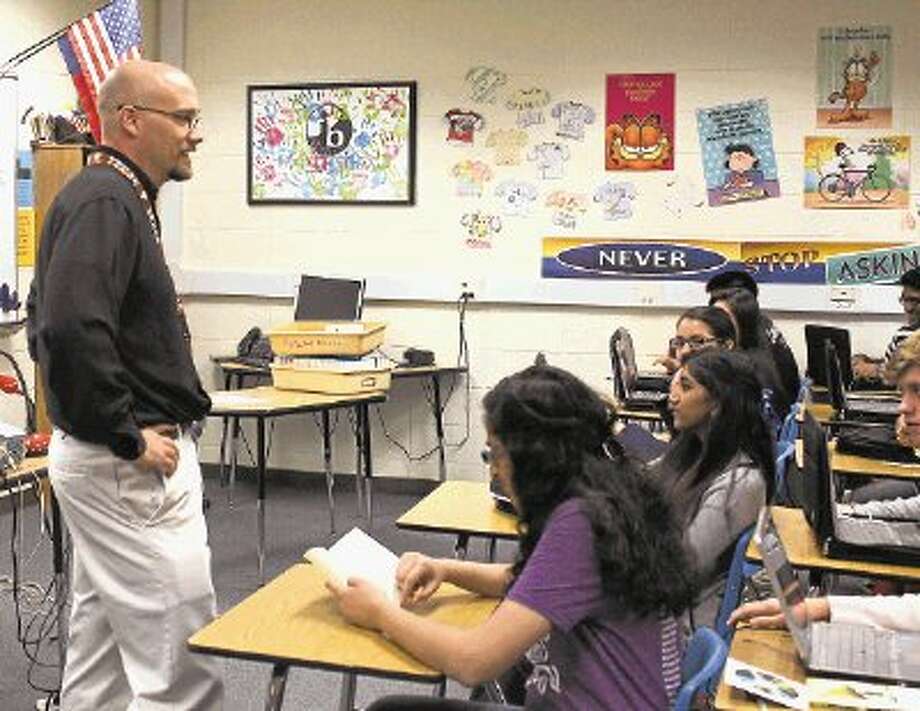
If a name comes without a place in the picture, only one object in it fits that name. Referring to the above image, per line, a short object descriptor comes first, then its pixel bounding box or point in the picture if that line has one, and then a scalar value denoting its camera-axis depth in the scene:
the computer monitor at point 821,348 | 5.49
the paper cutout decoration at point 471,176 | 6.49
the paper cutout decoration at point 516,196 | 6.43
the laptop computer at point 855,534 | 2.66
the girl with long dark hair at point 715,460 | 2.59
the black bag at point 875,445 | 3.99
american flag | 5.34
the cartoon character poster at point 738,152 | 6.13
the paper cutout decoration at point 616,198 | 6.31
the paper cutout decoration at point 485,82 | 6.44
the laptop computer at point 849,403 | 4.87
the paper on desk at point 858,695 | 1.73
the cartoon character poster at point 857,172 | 5.97
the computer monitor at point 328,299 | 6.25
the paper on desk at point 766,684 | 1.74
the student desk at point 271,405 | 4.68
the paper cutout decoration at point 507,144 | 6.42
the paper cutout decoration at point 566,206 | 6.38
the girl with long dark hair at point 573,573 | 1.76
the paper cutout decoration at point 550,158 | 6.38
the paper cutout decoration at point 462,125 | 6.48
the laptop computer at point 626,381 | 5.45
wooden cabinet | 5.50
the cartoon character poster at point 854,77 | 5.96
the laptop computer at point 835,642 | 1.88
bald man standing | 2.25
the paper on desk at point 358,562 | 2.10
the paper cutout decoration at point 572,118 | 6.34
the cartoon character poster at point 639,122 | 6.24
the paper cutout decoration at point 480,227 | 6.48
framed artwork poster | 6.61
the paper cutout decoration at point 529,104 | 6.39
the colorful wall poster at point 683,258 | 6.10
